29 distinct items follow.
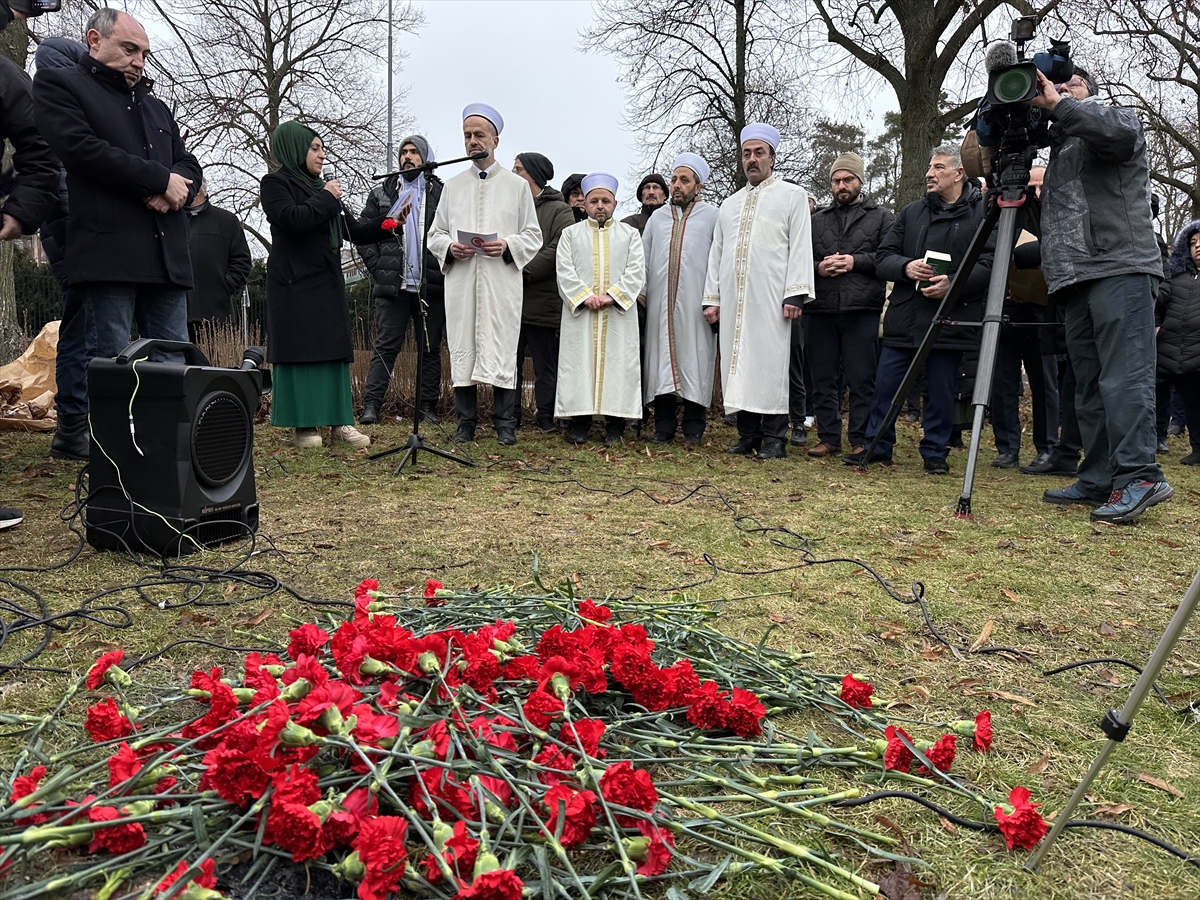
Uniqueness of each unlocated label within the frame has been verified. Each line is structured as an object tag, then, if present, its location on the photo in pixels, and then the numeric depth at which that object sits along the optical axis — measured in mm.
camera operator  3826
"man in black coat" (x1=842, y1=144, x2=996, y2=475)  5305
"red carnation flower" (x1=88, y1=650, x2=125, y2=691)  1563
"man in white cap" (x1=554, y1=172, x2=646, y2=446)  6398
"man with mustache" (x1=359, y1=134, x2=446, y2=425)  6648
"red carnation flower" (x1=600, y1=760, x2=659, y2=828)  1218
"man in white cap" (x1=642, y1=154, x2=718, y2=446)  6461
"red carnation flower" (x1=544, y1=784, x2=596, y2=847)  1177
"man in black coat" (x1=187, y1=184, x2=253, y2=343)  6719
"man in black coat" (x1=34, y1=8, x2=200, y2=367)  3781
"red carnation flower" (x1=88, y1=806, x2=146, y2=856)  1149
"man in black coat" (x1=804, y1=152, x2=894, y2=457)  5996
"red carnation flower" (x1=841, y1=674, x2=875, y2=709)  1789
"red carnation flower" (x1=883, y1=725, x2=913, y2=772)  1522
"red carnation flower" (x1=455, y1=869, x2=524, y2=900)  1014
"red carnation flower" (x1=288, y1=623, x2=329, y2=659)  1572
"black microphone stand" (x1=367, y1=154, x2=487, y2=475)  4828
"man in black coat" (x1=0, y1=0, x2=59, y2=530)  3549
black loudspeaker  3008
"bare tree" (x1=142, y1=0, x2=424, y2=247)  15641
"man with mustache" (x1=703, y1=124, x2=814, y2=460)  6020
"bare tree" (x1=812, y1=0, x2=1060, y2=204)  12625
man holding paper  6234
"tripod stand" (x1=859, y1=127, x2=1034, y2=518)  3875
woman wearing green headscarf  5426
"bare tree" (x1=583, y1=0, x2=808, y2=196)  16531
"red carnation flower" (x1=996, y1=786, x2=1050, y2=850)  1325
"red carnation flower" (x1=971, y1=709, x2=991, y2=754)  1614
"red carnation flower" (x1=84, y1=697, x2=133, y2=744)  1389
